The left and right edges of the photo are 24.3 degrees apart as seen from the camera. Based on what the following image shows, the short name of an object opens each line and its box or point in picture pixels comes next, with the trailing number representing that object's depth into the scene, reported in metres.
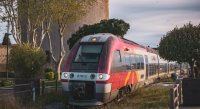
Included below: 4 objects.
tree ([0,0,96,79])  41.09
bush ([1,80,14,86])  40.08
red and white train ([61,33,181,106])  18.80
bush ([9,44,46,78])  25.03
